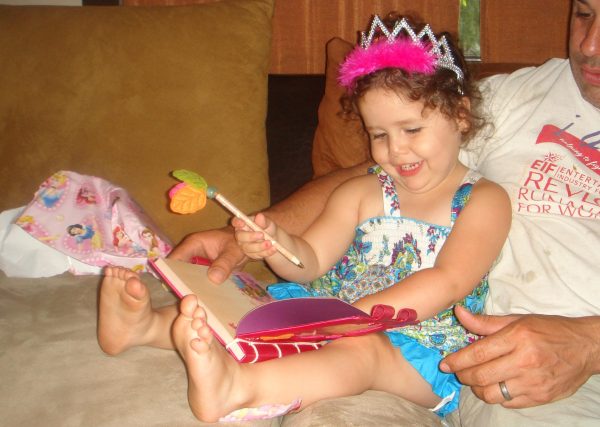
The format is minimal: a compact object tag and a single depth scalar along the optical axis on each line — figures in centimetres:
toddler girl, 110
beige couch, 148
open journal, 90
